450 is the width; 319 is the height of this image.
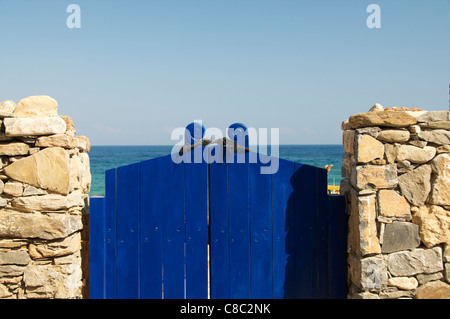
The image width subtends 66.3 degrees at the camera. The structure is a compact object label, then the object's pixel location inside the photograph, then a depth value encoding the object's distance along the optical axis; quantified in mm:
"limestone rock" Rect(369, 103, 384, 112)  2646
